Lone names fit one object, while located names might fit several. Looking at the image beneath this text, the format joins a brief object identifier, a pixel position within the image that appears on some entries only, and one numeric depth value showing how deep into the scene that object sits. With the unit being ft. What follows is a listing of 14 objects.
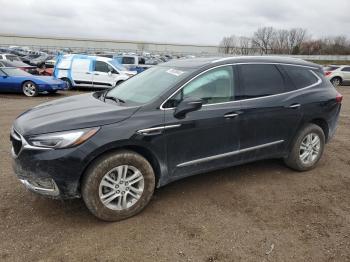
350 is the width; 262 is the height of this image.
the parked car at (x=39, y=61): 95.45
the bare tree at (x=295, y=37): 350.84
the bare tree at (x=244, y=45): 320.91
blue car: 42.16
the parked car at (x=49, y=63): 89.04
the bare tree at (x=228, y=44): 339.28
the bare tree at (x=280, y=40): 337.11
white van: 49.93
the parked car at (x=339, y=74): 72.23
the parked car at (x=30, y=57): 98.63
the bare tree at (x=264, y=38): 344.69
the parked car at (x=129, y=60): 72.11
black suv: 10.57
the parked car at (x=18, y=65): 49.82
